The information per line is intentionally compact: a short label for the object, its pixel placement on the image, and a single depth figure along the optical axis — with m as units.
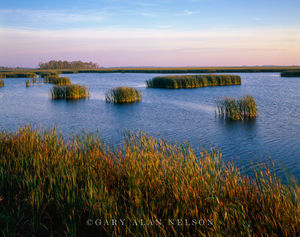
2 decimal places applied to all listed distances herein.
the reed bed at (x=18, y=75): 64.44
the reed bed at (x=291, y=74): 54.59
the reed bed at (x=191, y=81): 35.94
